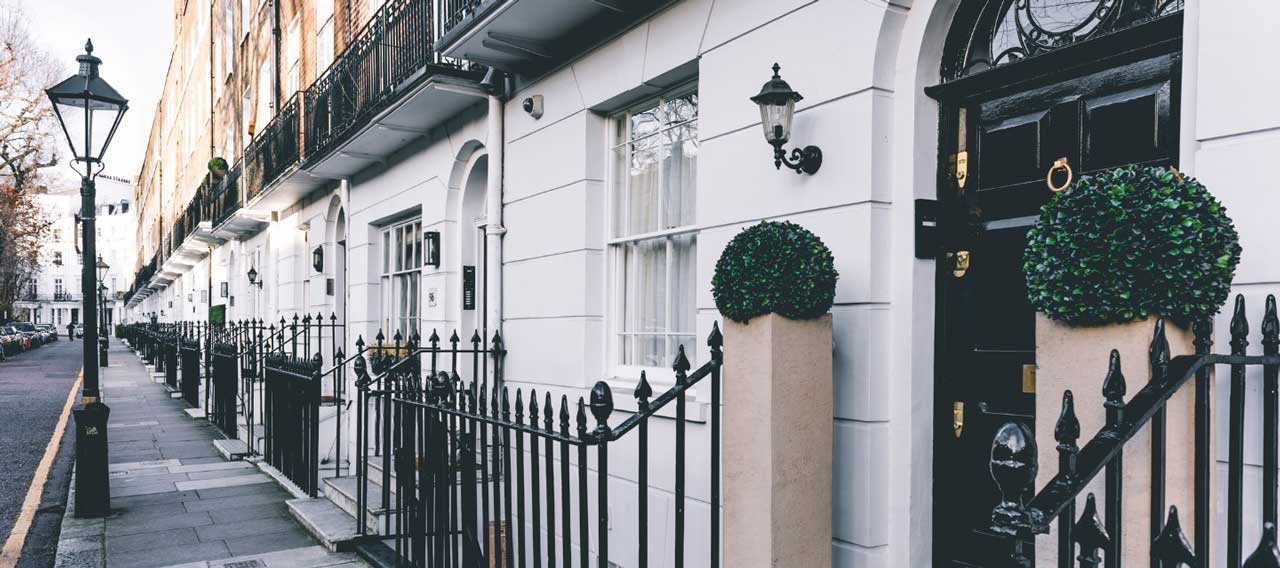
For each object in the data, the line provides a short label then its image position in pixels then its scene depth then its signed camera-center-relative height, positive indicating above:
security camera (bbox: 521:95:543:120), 7.10 +1.40
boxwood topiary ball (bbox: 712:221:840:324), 3.74 +0.03
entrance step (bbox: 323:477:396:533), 6.85 -1.79
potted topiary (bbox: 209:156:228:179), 21.42 +2.74
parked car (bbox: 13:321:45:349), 52.01 -3.37
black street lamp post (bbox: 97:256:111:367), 31.42 -2.18
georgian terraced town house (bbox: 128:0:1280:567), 3.29 +0.57
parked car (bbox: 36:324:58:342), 68.61 -4.26
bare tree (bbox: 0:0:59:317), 29.19 +4.90
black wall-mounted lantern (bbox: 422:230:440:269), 9.12 +0.36
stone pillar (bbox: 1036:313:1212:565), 2.52 -0.36
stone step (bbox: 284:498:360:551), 6.64 -1.92
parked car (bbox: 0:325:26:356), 39.31 -2.84
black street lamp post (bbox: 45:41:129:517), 7.82 +0.46
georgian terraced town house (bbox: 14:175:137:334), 89.14 +1.78
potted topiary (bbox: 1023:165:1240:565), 2.52 +0.00
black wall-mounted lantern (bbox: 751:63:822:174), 4.25 +0.79
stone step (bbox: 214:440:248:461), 11.21 -2.17
